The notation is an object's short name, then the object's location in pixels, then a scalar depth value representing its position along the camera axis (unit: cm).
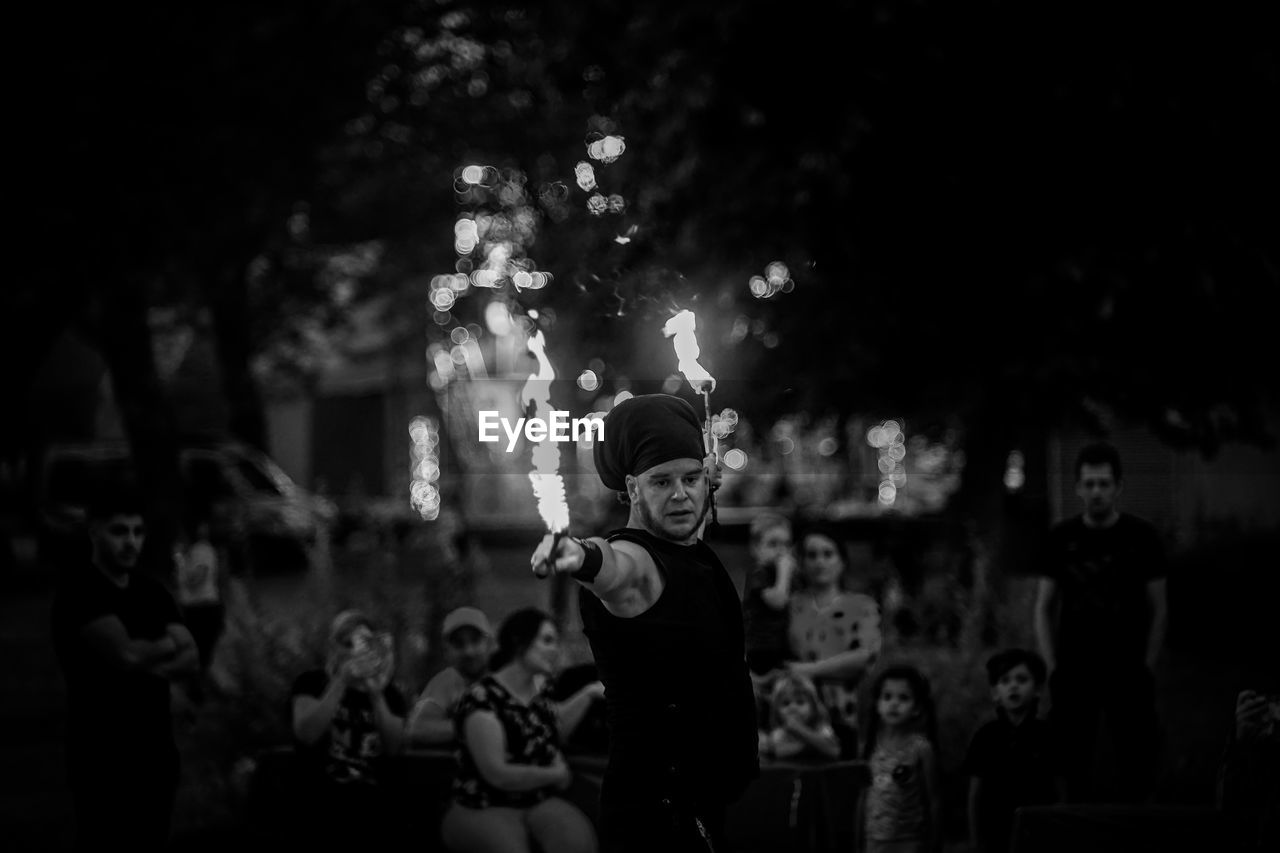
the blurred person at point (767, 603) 770
